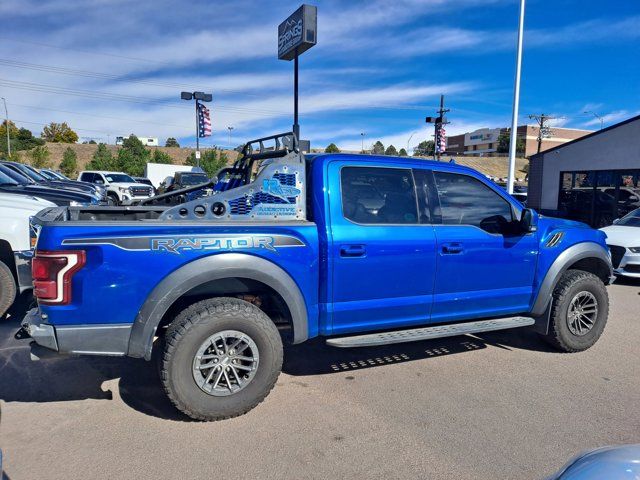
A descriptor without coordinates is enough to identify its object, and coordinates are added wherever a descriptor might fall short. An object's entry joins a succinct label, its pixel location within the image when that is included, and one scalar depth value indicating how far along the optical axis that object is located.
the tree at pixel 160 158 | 49.33
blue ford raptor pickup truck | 3.07
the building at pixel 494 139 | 97.19
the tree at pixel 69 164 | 44.81
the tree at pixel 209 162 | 44.78
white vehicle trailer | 33.88
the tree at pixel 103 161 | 42.25
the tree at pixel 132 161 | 43.44
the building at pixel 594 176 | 15.27
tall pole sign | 18.94
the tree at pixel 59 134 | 90.61
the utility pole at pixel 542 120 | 77.25
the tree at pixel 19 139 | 64.22
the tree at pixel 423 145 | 101.66
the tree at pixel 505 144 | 94.81
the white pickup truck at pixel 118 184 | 21.62
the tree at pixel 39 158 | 42.31
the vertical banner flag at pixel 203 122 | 31.30
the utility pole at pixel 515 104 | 15.45
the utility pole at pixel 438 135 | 28.48
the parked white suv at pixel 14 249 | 5.07
